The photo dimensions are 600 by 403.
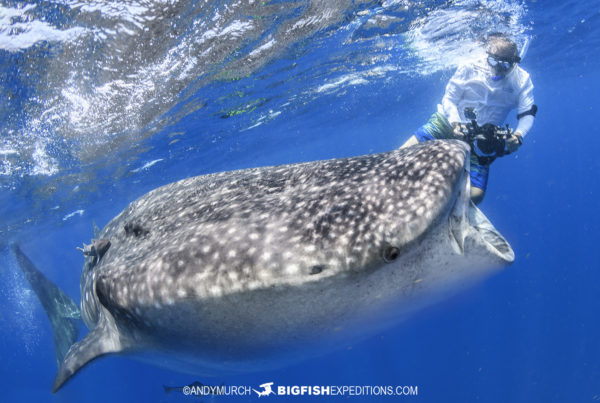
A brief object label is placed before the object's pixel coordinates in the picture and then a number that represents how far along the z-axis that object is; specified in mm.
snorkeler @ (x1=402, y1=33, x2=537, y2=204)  2485
